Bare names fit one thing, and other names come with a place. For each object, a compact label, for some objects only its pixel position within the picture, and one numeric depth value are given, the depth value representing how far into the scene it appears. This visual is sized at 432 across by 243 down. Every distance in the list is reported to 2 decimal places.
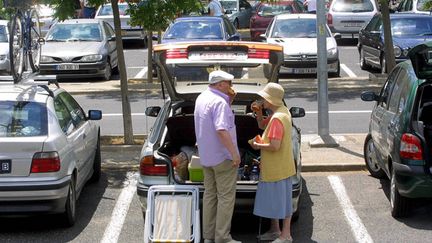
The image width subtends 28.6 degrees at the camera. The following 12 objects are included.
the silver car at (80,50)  20.59
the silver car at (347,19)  28.80
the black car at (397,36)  19.75
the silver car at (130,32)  29.17
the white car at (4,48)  19.50
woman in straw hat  7.84
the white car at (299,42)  20.19
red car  29.81
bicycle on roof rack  10.13
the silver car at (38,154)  8.12
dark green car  8.38
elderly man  7.56
